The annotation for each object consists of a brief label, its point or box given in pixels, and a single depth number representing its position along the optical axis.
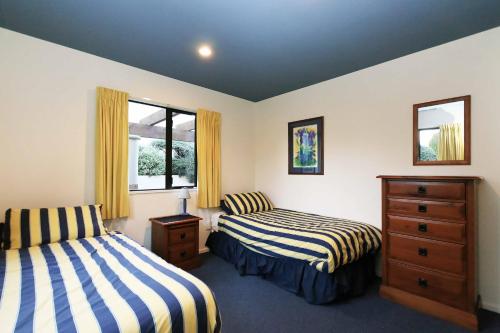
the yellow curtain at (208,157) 3.45
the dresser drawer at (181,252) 2.74
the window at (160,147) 3.07
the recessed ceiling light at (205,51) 2.42
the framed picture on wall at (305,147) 3.38
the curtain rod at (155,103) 2.95
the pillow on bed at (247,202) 3.56
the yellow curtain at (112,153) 2.58
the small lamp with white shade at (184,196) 3.14
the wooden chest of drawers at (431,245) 1.89
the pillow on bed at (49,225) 1.90
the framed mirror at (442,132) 2.22
